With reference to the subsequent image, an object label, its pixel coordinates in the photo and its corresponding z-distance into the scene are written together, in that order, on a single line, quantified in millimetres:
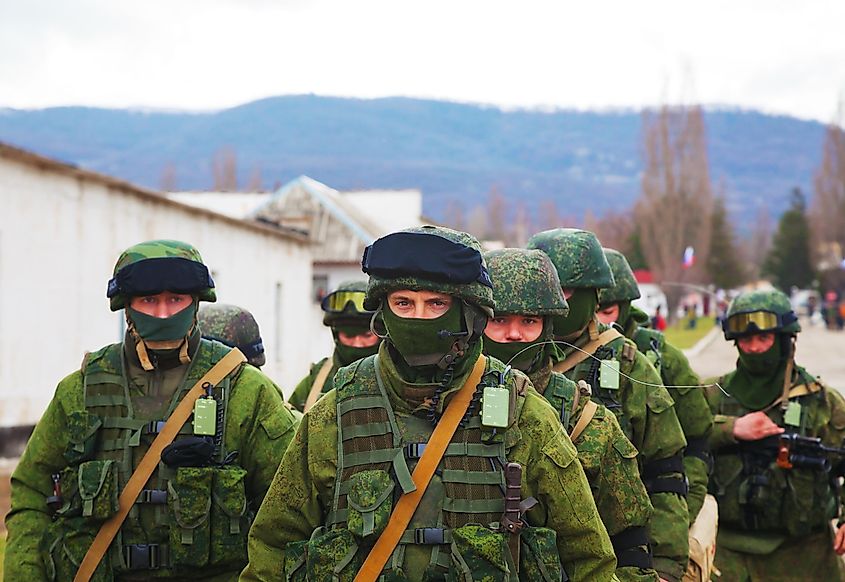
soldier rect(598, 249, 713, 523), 6508
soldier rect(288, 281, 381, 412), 7715
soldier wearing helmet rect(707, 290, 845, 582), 7555
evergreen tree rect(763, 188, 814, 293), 95062
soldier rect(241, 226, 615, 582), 3457
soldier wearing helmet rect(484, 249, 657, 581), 4582
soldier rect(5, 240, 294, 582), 4738
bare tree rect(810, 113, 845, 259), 85062
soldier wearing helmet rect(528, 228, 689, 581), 5371
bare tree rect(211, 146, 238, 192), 120438
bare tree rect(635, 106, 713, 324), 66500
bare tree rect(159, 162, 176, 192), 143375
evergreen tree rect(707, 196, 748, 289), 80875
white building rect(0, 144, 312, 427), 15289
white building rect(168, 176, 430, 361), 43062
